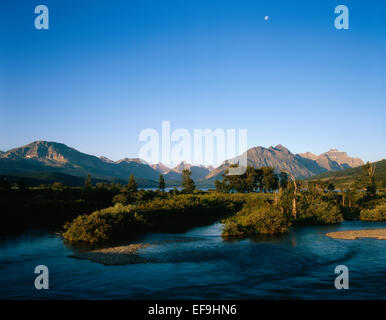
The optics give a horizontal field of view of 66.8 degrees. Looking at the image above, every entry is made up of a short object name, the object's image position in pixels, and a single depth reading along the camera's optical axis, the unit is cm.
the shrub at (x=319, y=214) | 5400
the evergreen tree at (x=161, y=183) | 15580
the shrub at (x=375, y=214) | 5788
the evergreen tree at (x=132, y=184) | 13118
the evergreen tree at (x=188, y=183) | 13030
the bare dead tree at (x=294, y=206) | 5511
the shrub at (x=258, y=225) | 4147
